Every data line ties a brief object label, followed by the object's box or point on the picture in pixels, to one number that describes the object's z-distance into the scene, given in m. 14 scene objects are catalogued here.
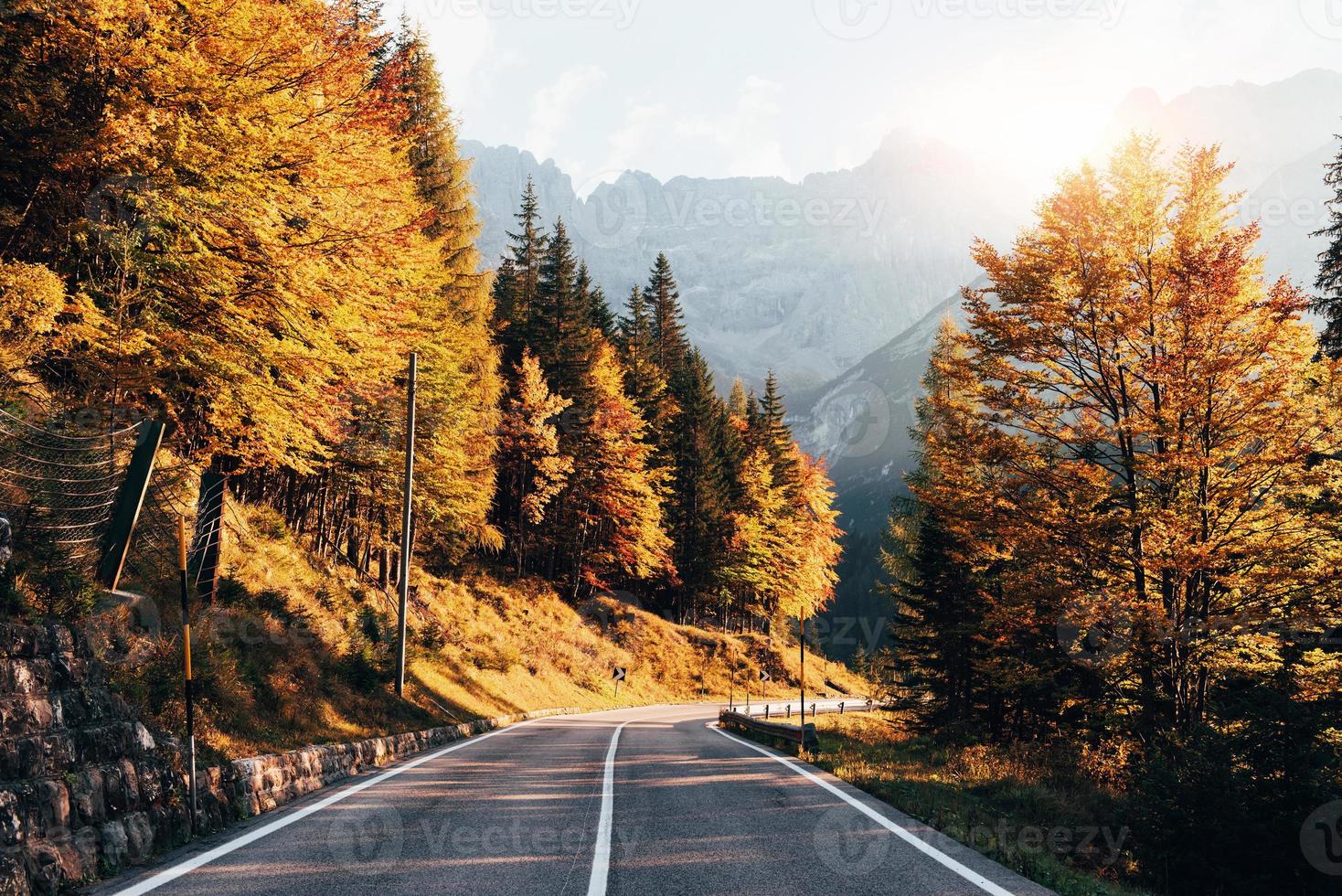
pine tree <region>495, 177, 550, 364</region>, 43.00
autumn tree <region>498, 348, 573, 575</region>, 33.81
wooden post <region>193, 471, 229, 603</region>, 10.98
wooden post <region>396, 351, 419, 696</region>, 15.91
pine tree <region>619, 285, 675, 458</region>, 46.75
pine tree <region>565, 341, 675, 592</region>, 37.81
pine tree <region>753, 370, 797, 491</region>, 54.66
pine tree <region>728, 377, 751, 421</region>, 74.25
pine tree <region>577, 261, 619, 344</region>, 49.01
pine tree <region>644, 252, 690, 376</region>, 57.09
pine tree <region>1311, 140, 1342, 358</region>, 19.08
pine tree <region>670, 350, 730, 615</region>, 47.12
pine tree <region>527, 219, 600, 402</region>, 39.19
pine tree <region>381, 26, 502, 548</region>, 22.23
